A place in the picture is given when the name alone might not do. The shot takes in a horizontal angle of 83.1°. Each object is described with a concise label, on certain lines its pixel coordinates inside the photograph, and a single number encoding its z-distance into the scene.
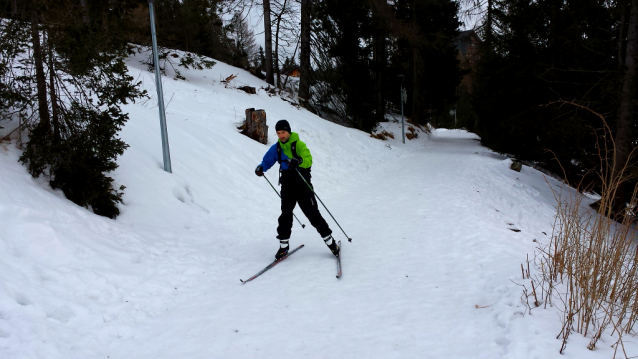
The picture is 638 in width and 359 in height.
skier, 4.81
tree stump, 11.21
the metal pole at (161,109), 6.73
